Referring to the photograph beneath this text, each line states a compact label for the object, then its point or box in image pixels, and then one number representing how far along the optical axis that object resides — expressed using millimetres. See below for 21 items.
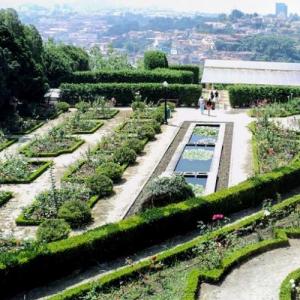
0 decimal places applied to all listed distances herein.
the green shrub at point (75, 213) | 15930
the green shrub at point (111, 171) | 19438
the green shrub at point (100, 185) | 18203
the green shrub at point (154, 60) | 41625
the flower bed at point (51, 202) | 16297
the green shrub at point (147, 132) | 25422
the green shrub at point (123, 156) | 21531
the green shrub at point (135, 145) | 23000
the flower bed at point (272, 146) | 20578
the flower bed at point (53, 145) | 23114
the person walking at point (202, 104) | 31203
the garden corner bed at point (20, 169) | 19859
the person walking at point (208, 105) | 31303
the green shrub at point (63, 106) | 31906
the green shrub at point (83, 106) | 30641
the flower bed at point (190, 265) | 12273
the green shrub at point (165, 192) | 16438
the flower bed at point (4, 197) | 17895
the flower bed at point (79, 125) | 27016
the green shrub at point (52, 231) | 14500
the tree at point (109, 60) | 49900
